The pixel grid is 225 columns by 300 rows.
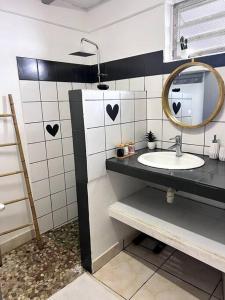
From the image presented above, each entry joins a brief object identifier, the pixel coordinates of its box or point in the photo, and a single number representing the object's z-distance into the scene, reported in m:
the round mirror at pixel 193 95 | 1.56
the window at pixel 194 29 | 1.61
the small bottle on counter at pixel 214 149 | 1.58
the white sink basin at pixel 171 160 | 1.47
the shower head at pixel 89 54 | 1.80
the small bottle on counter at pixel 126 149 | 1.71
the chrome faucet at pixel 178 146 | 1.68
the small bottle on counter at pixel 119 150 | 1.68
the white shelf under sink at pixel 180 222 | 1.25
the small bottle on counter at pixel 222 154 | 1.55
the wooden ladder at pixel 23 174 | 1.82
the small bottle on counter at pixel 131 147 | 1.76
